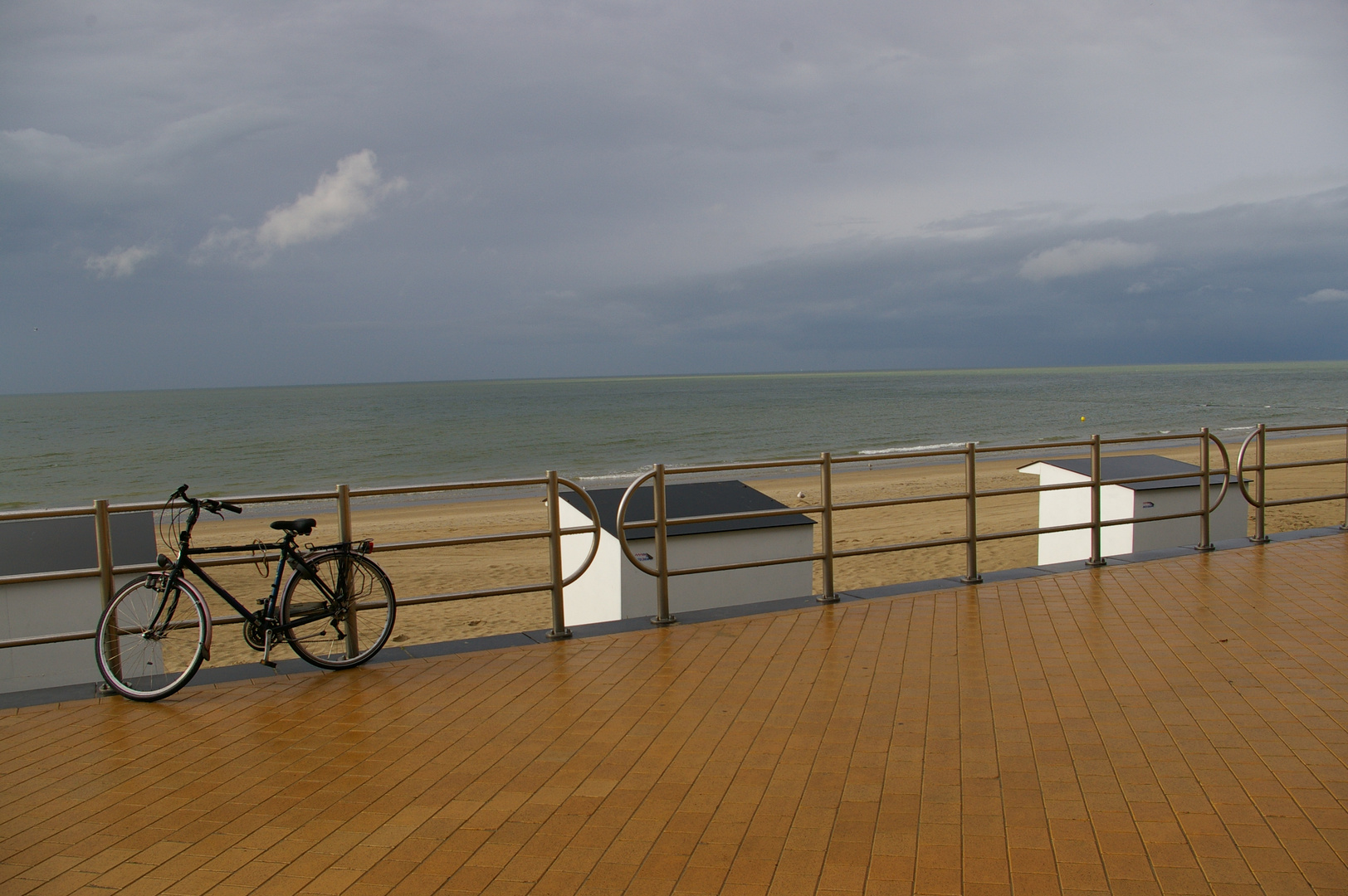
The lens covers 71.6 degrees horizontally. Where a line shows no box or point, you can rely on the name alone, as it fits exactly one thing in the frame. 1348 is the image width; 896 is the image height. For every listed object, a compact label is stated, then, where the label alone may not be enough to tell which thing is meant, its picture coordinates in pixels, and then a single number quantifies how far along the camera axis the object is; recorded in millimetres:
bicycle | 5543
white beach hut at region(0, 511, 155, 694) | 8672
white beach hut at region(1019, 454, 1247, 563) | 13047
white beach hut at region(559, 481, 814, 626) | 10438
